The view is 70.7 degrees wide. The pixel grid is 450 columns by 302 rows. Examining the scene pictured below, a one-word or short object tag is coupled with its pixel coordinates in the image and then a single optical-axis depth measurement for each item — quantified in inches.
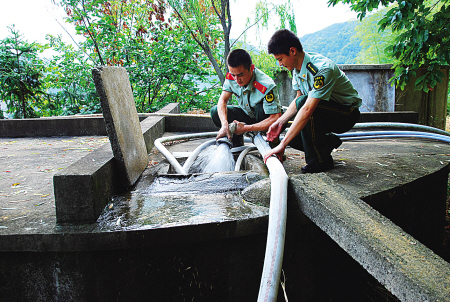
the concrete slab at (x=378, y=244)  45.0
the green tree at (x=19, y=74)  296.8
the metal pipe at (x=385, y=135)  160.3
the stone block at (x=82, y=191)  79.0
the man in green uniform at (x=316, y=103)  105.5
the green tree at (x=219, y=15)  288.5
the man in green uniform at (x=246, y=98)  135.2
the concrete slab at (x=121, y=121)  92.7
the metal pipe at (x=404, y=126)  181.5
